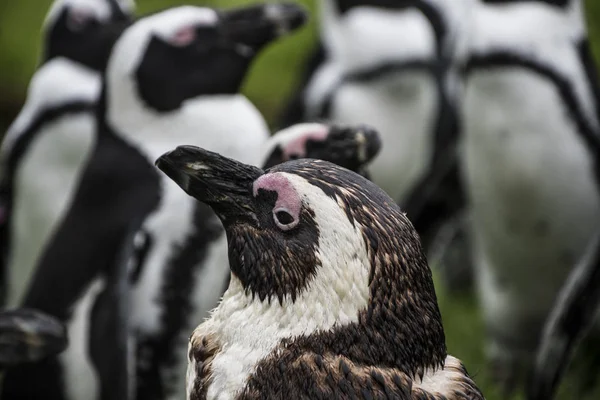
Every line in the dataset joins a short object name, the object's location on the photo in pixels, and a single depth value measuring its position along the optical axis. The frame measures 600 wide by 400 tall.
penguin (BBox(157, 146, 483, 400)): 2.39
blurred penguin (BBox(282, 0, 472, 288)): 6.39
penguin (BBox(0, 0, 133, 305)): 6.05
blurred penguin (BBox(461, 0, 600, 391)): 5.48
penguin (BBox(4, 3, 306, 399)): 4.48
